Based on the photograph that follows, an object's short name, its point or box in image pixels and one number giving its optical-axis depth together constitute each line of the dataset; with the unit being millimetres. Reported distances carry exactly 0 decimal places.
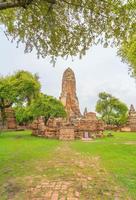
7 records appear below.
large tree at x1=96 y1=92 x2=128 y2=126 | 27866
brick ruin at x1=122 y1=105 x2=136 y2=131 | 20209
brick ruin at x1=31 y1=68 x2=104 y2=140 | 13293
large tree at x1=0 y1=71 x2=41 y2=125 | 13955
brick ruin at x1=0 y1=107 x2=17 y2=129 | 21038
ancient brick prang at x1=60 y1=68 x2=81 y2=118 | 25014
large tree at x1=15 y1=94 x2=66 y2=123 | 16133
